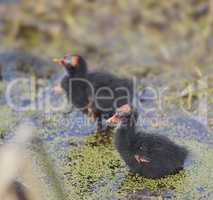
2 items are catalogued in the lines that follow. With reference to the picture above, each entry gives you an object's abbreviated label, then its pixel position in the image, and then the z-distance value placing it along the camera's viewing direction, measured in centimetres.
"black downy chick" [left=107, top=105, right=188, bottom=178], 913
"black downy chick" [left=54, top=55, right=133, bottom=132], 1162
